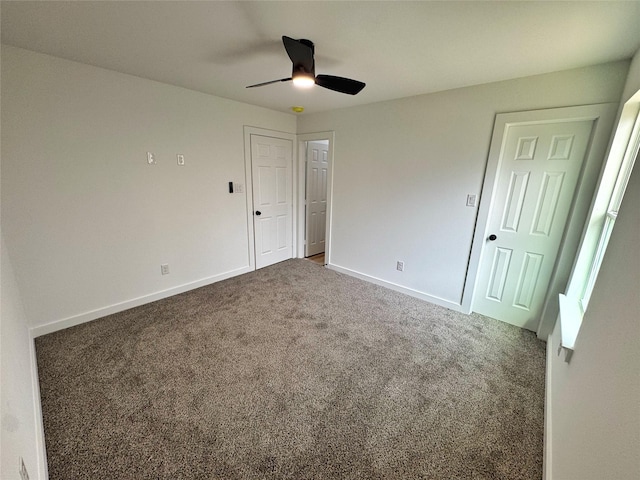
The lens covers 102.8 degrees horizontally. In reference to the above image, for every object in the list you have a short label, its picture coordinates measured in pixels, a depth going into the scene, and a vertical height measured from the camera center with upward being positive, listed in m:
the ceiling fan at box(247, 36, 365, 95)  1.50 +0.66
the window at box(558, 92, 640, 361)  1.68 -0.19
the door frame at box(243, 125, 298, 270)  3.38 -0.14
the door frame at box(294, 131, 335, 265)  3.56 -0.13
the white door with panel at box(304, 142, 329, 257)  4.27 -0.34
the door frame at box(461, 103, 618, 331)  1.90 +0.05
